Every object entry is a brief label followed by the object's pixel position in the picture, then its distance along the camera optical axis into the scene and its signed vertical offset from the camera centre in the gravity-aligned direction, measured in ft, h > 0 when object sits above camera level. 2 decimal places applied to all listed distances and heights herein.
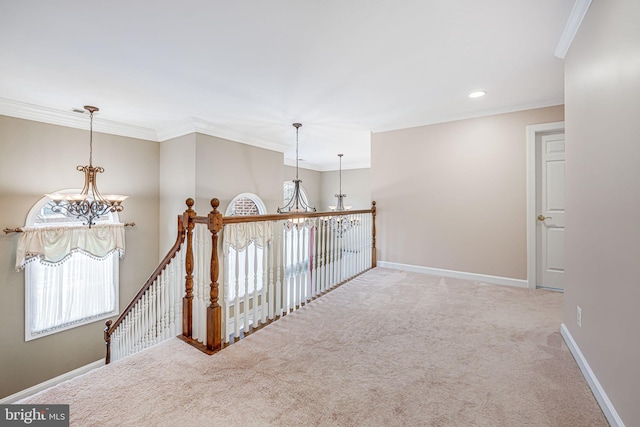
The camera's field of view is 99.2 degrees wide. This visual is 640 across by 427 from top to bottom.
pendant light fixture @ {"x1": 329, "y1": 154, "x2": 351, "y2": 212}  24.29 +1.04
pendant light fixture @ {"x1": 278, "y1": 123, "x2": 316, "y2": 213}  14.52 +1.61
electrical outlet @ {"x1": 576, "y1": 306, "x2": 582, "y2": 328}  5.83 -2.15
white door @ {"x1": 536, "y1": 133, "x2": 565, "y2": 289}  10.78 +0.17
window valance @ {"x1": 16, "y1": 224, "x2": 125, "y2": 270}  11.31 -1.13
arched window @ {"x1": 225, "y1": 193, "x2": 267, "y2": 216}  15.57 +0.69
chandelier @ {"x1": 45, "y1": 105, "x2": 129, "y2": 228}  10.89 +0.68
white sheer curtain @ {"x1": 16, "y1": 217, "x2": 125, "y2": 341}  11.62 -2.66
